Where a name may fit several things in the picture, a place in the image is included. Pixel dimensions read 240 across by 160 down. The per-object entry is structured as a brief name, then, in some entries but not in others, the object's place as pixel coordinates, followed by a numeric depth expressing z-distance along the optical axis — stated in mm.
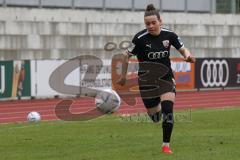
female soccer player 19172
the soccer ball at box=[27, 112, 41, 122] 34791
